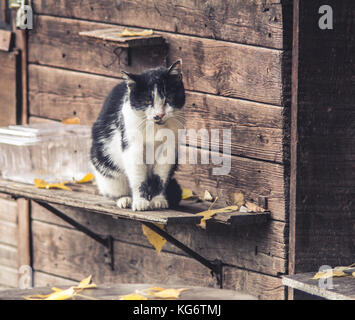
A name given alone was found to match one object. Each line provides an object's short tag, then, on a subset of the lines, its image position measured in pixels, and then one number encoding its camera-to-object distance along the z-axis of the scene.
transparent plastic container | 9.26
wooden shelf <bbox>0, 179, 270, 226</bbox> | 7.48
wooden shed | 7.33
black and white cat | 7.36
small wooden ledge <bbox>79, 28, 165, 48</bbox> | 8.26
